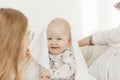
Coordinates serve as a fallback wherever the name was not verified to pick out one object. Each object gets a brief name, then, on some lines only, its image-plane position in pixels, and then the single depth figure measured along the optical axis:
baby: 1.27
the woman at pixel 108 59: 1.35
